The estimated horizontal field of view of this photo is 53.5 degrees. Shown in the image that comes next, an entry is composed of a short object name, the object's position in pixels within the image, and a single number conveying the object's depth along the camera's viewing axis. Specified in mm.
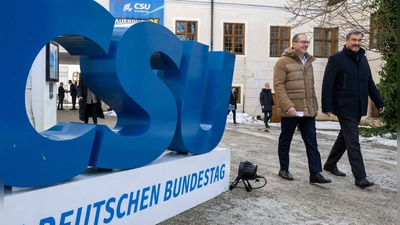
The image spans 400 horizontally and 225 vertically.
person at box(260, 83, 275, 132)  13992
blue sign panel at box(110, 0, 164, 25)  17141
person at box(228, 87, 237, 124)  15852
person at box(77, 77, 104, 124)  9484
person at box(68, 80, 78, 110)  22484
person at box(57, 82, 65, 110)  22447
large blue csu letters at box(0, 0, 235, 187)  2230
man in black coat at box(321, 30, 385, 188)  4988
